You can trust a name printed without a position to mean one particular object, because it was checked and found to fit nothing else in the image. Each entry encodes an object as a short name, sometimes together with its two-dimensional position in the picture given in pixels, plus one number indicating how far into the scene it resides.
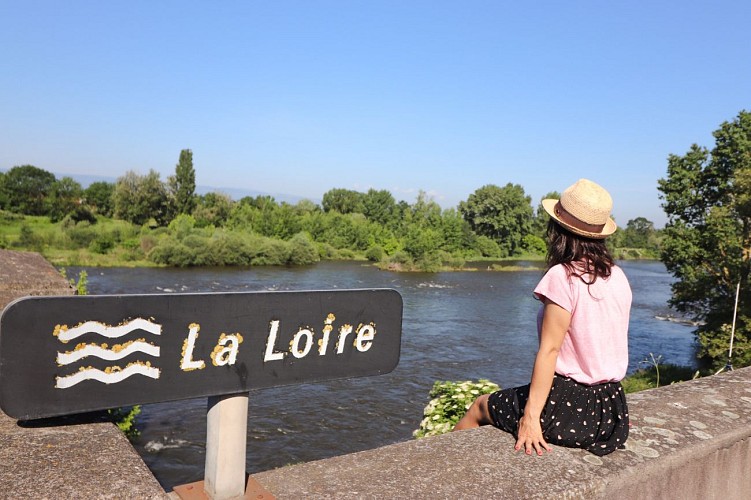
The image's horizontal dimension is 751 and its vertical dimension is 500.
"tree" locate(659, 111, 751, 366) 18.80
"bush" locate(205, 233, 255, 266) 41.88
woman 2.15
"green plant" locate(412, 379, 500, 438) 4.78
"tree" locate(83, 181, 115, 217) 61.08
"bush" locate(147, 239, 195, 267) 39.97
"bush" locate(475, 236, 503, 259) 65.81
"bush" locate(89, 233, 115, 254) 41.44
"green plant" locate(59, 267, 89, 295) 7.25
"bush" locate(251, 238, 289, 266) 44.97
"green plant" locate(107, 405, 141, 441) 5.84
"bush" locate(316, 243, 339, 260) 53.06
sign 1.28
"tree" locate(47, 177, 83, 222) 55.56
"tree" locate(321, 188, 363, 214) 81.88
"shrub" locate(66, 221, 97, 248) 42.72
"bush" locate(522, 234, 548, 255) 73.38
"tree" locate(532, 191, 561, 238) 76.06
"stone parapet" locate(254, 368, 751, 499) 1.74
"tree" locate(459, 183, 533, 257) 72.81
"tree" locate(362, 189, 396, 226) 78.75
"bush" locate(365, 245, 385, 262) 54.31
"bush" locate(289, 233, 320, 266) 46.62
